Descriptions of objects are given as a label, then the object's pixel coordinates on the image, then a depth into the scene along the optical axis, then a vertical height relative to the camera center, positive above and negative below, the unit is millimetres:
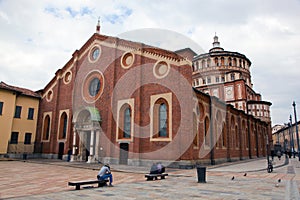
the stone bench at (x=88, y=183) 9189 -1727
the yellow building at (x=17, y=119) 27547 +2625
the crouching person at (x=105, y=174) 10594 -1501
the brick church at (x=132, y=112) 19750 +3140
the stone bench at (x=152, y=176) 12523 -1819
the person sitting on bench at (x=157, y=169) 12977 -1482
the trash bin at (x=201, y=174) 11703 -1550
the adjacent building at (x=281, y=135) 73388 +3373
